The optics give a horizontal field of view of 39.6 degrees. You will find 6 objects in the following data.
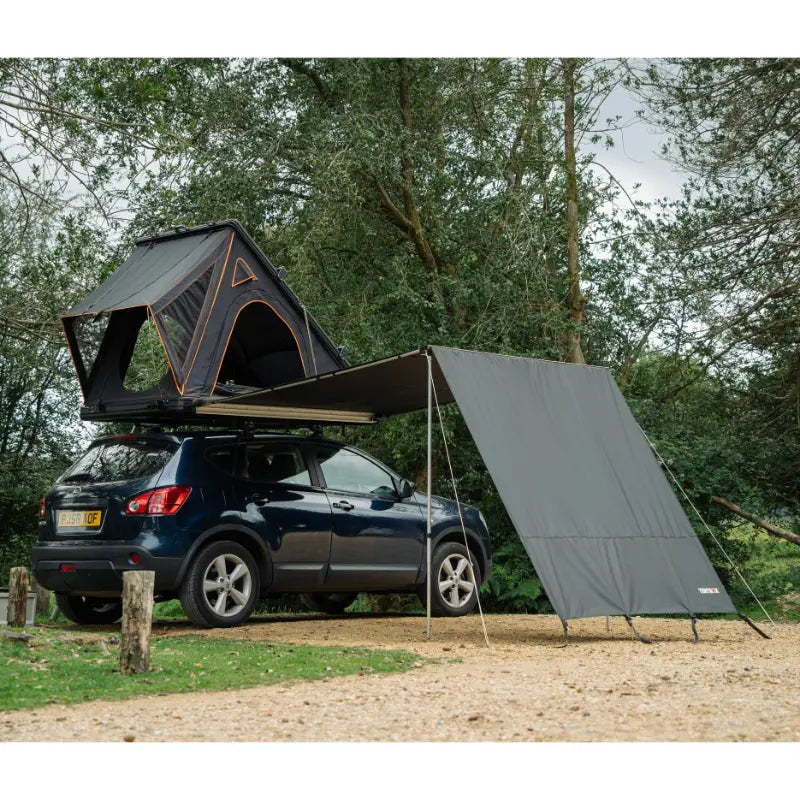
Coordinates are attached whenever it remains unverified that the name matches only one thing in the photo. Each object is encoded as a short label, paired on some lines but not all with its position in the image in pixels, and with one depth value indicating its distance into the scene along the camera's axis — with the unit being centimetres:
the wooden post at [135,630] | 712
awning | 933
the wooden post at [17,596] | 996
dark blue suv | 941
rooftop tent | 1091
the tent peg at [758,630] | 984
